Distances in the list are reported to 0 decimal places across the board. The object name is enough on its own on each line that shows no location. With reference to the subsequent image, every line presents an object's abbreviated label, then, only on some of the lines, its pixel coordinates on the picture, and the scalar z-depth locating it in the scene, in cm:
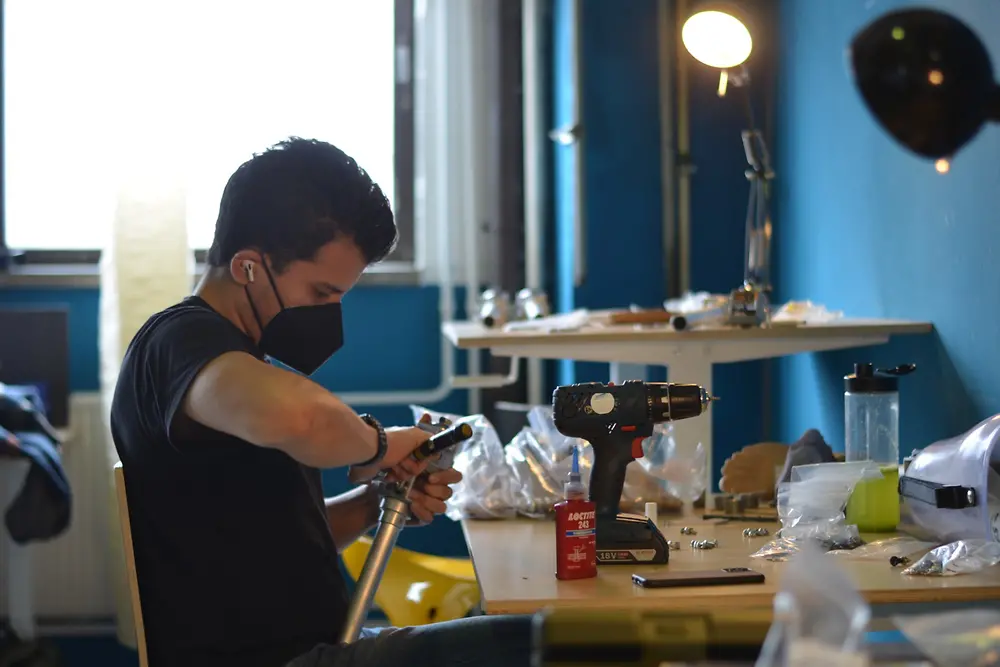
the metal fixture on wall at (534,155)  378
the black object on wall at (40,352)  371
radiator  376
